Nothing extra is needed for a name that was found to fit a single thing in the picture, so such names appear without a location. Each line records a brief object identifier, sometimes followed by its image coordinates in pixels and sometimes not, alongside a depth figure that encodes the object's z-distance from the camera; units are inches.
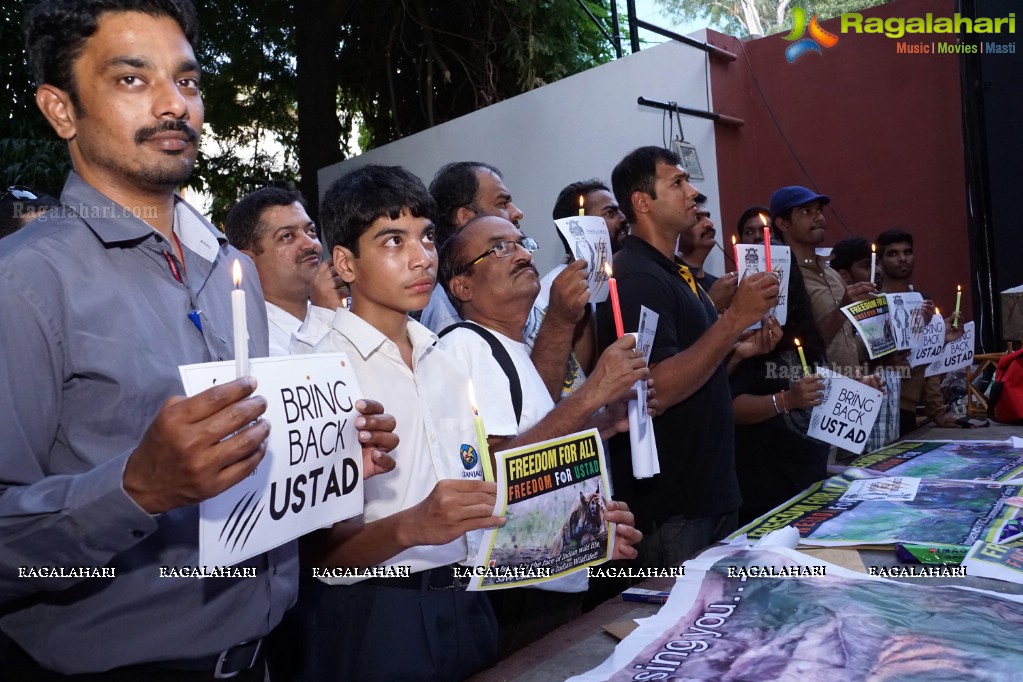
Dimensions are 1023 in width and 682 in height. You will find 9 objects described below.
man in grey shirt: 47.0
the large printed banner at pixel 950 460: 125.2
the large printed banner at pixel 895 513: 91.0
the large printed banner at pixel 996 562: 76.6
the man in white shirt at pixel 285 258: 129.1
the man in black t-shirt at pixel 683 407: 110.3
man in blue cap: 171.2
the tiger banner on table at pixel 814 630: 58.8
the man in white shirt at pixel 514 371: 86.0
